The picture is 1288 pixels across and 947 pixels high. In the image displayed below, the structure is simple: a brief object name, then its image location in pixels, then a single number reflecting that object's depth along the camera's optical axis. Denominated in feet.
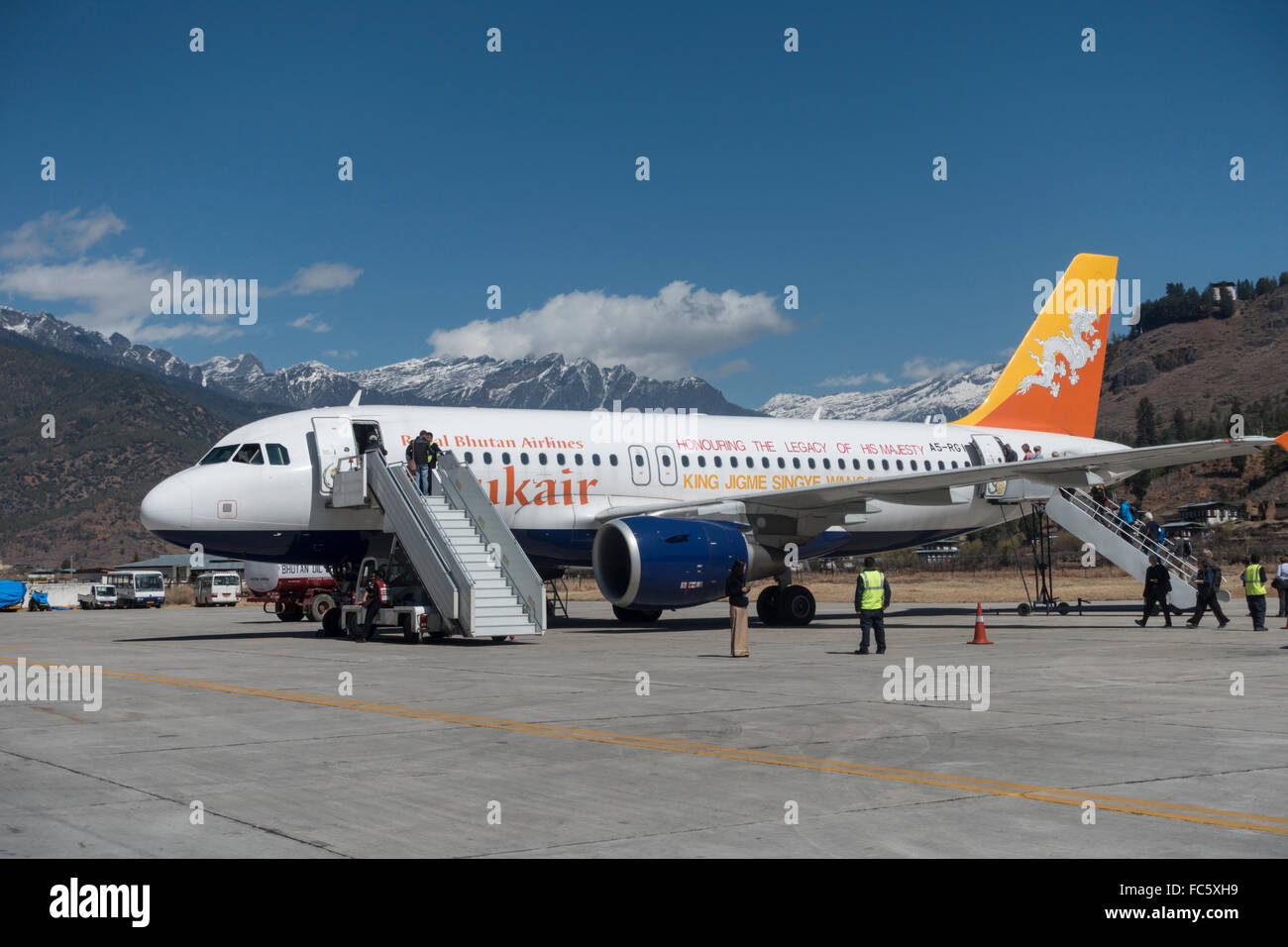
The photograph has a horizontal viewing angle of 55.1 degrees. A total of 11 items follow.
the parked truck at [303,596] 123.65
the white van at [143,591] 193.06
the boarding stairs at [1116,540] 92.22
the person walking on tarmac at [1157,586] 81.76
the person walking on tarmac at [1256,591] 76.13
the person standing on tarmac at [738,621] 59.47
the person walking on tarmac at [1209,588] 78.95
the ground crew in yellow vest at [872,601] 60.08
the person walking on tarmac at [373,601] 73.36
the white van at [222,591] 194.08
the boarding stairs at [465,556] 68.18
